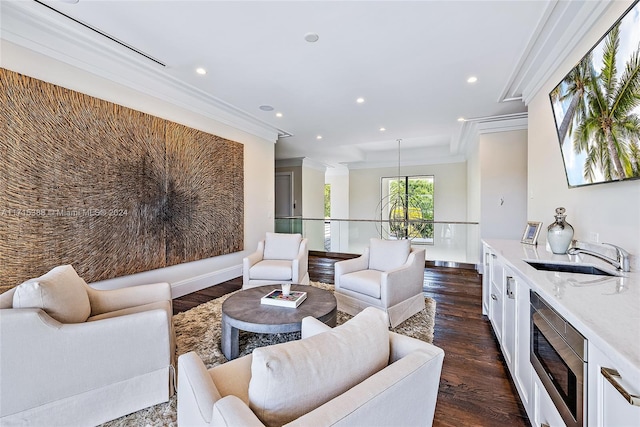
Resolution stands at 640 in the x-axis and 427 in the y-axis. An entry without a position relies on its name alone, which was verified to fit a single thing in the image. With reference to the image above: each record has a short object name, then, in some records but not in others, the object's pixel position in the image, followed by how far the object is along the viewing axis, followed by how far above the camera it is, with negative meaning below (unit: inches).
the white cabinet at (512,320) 62.9 -28.6
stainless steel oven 39.3 -23.8
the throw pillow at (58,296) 58.2 -18.0
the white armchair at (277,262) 136.6 -23.9
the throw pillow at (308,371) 31.1 -18.8
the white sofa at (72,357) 54.2 -30.7
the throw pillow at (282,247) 153.6 -17.0
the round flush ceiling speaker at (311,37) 96.2 +62.8
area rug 63.8 -43.9
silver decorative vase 85.2 -5.2
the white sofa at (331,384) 30.5 -20.3
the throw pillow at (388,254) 128.4 -17.6
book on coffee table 90.2 -27.5
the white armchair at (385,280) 109.7 -26.7
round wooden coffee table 79.0 -30.0
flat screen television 59.0 +27.6
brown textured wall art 89.1 +12.0
